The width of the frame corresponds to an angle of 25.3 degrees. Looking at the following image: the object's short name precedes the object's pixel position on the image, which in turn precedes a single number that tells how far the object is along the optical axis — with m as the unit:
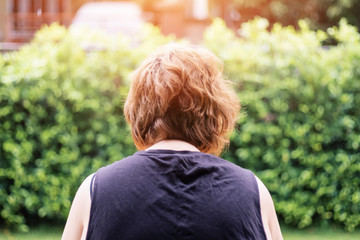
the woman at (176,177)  1.42
